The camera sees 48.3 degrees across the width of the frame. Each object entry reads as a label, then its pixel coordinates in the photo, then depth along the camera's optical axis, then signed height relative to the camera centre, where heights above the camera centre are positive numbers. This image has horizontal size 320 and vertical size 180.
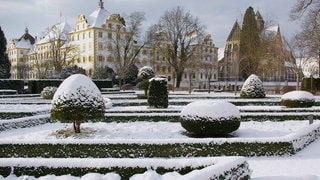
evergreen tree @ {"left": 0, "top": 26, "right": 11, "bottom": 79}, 51.91 +4.04
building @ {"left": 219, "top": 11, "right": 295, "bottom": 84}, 40.97 +3.65
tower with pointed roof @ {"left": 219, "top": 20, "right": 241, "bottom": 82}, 64.75 +6.58
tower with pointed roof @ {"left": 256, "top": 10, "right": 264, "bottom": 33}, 58.53 +12.02
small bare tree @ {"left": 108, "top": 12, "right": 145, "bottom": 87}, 52.14 +7.04
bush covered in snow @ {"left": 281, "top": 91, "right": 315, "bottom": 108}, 19.26 -0.83
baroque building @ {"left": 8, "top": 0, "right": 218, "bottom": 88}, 65.88 +7.39
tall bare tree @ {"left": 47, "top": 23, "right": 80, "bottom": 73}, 54.19 +6.74
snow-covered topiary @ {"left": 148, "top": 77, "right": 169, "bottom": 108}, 19.72 -0.40
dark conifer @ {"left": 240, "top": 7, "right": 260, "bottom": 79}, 48.56 +6.34
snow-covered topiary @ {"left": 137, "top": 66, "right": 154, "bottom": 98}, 29.98 +0.92
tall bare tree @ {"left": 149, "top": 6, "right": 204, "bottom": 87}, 51.25 +7.03
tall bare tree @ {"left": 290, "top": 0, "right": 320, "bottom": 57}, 29.42 +4.90
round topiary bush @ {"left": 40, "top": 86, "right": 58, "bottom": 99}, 30.14 -0.61
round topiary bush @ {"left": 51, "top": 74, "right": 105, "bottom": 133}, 12.66 -0.59
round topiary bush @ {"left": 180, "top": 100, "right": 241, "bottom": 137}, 11.83 -1.11
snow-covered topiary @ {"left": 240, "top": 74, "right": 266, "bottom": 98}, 26.05 -0.36
